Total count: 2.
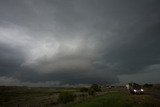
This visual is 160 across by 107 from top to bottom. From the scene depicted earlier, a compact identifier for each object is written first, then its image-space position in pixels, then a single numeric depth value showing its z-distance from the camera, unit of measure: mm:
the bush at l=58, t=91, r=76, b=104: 23084
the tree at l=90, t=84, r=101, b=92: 37424
